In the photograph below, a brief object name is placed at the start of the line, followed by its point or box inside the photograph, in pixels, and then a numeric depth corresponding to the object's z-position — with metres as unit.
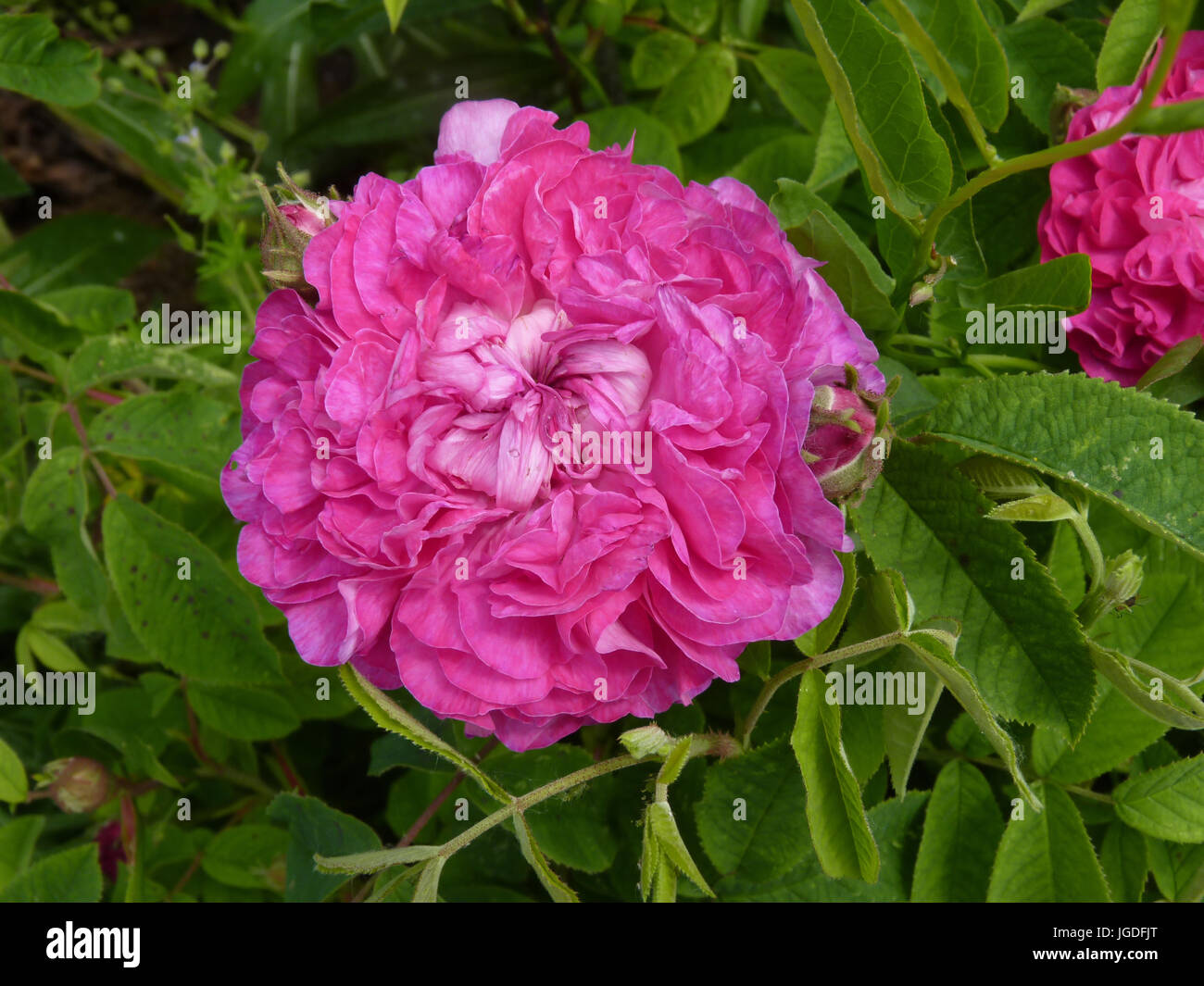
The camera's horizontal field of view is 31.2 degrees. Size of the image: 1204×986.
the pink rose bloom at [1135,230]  0.28
